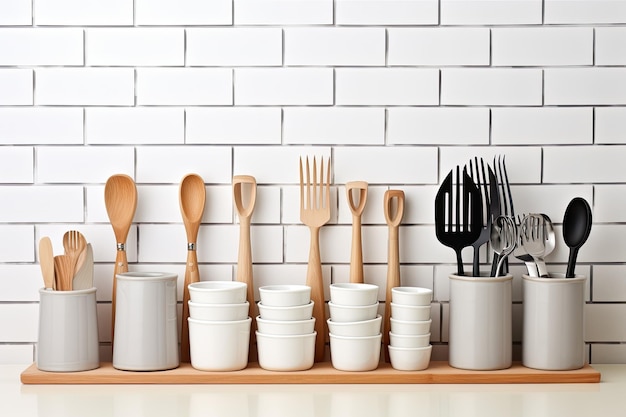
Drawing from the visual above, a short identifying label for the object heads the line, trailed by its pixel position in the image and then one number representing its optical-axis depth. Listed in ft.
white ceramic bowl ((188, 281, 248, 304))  4.45
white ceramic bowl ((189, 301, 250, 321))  4.44
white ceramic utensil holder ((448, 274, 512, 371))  4.49
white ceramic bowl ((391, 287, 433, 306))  4.52
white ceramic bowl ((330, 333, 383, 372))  4.49
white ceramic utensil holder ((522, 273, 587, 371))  4.49
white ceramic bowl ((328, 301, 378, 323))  4.50
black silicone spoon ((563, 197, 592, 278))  4.63
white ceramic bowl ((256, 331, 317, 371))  4.46
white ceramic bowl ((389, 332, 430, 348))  4.53
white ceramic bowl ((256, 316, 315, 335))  4.46
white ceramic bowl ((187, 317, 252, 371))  4.44
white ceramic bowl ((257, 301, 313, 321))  4.46
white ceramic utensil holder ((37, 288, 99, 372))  4.43
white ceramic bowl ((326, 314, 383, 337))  4.47
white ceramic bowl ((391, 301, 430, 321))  4.52
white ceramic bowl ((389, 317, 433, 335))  4.52
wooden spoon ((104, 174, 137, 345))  4.78
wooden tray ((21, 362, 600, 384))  4.41
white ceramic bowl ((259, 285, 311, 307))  4.47
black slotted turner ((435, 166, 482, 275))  4.66
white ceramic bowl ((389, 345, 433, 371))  4.53
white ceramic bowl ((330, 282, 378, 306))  4.50
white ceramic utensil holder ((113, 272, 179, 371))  4.44
